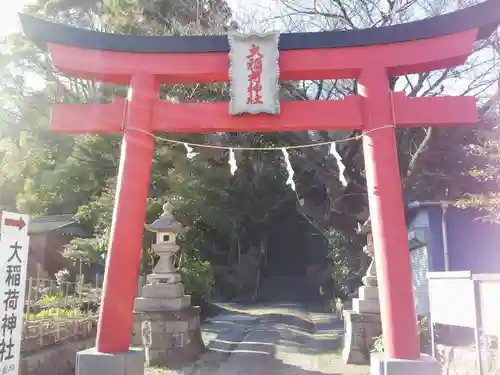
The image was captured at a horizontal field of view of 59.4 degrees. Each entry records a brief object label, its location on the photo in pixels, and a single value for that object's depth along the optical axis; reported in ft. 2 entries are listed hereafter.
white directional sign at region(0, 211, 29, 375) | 15.66
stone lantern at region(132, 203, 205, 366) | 32.40
